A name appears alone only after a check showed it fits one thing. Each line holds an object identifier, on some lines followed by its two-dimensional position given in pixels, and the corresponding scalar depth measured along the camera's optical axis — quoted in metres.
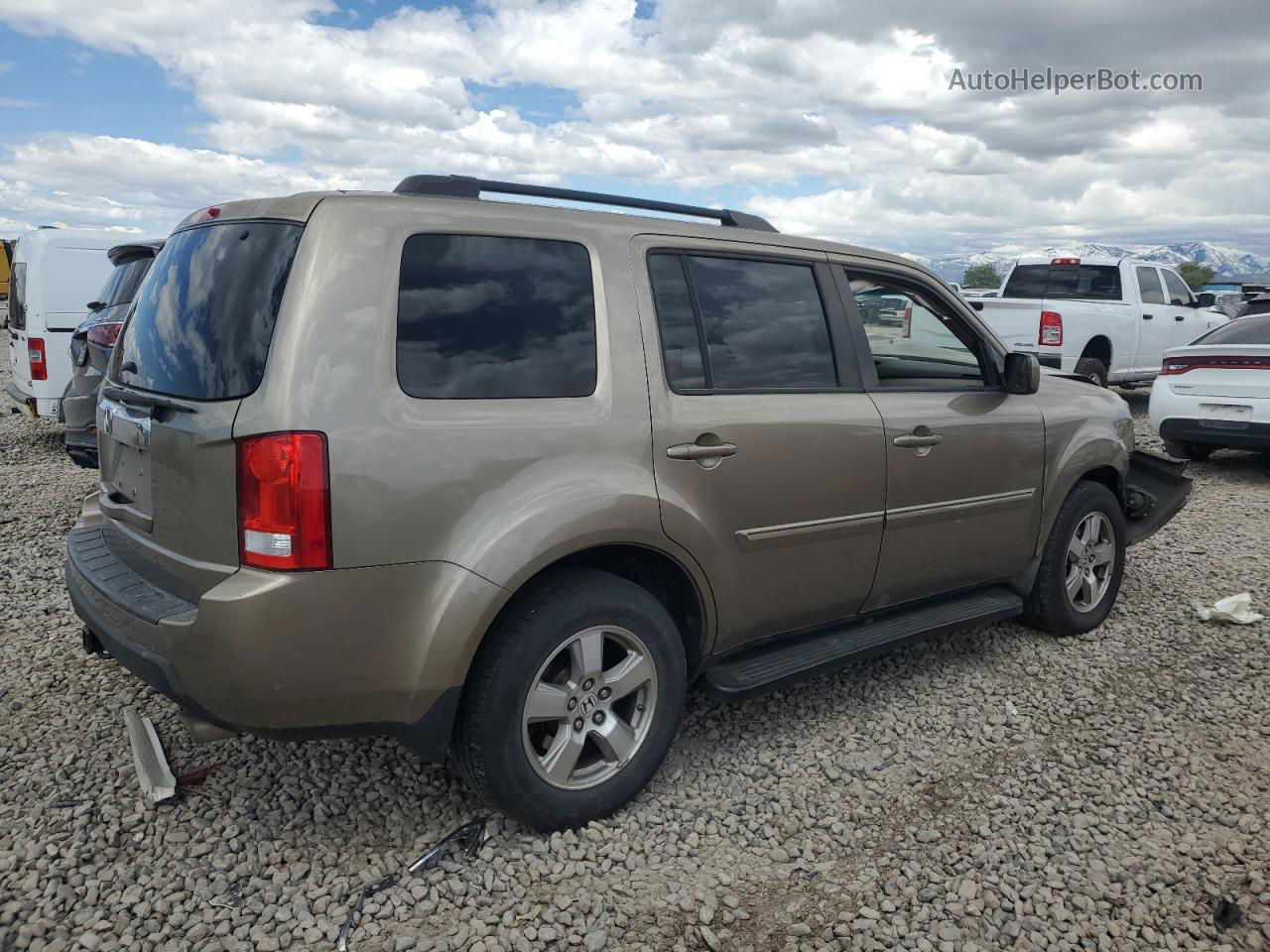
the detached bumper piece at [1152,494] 5.19
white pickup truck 11.25
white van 8.98
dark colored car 6.47
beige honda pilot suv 2.46
